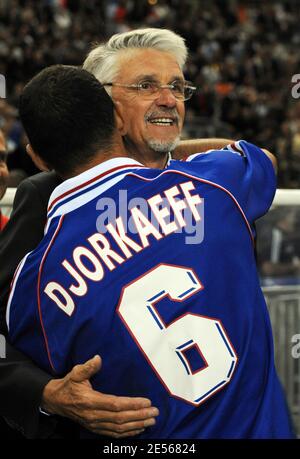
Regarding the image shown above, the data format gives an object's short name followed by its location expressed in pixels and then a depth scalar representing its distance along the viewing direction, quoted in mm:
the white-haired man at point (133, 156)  2213
